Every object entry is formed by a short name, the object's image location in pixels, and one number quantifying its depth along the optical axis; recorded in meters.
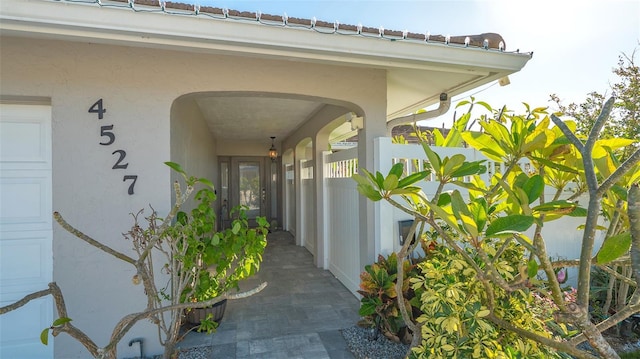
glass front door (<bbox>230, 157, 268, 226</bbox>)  10.58
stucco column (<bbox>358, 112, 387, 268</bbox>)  3.85
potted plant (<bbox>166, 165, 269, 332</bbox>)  2.83
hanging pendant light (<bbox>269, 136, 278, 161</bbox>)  9.59
